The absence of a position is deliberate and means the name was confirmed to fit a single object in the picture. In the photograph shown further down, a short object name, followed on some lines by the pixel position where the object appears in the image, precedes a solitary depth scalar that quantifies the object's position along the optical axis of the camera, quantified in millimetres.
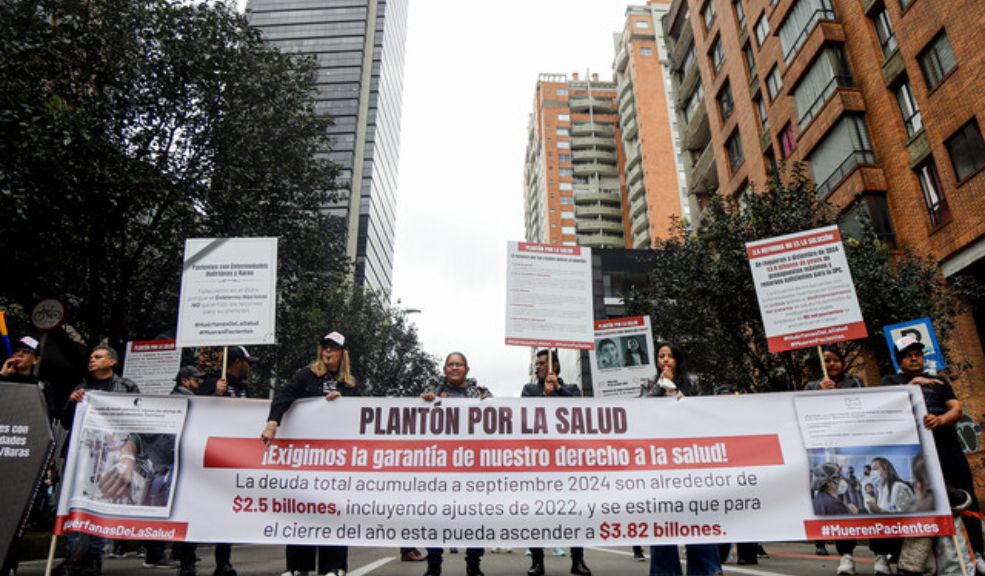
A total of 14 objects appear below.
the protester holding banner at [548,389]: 5852
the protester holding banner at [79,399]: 4664
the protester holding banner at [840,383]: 5957
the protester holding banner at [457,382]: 5723
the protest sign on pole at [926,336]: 9000
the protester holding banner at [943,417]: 4785
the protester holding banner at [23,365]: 5301
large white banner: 4578
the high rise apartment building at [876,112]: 15555
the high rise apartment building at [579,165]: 90875
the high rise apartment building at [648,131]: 71062
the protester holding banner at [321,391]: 4746
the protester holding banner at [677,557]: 4391
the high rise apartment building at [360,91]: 75750
